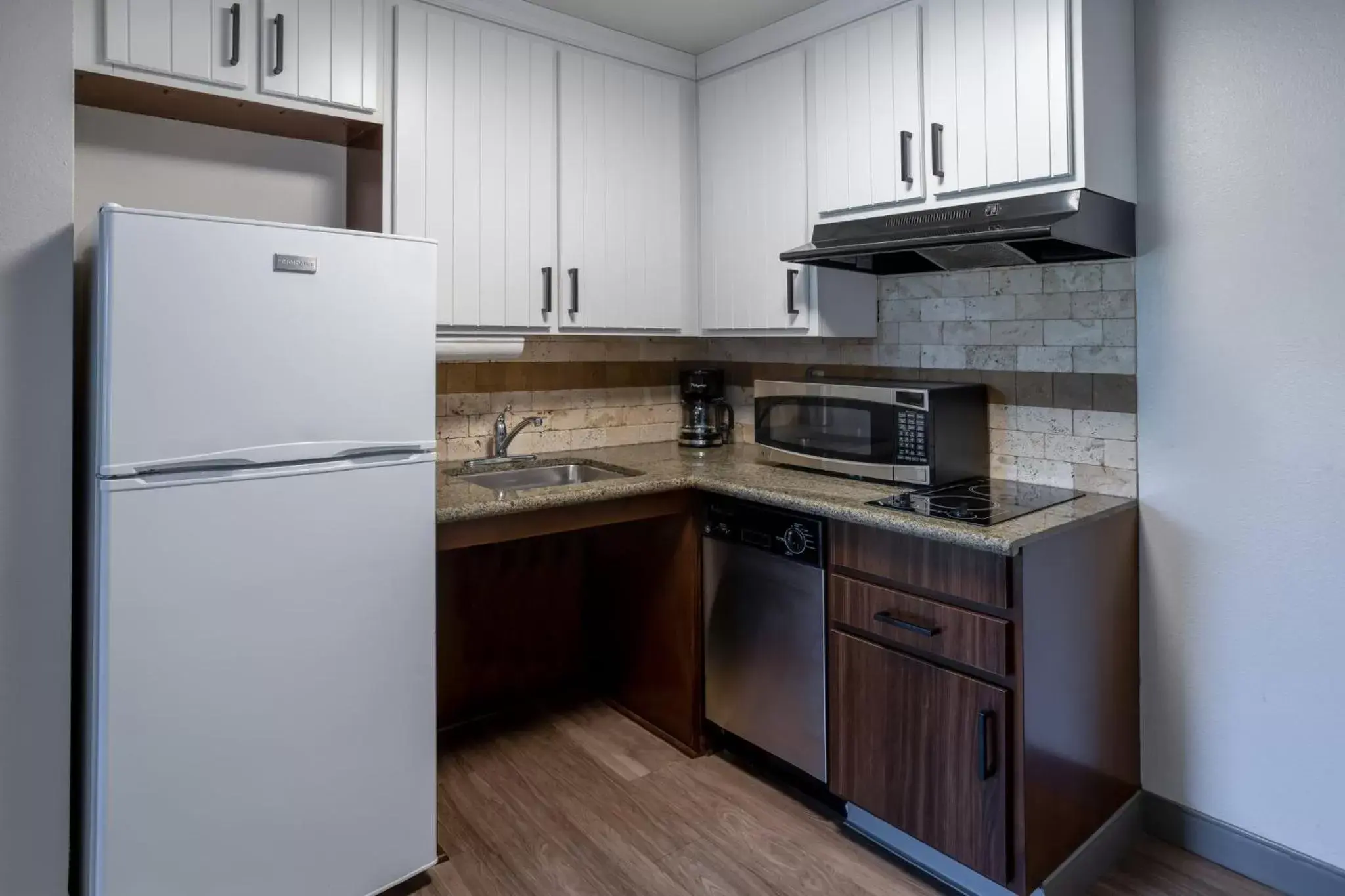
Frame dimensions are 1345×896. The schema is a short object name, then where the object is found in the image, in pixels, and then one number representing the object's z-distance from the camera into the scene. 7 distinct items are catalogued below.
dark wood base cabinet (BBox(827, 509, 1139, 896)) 1.77
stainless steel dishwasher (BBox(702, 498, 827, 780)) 2.20
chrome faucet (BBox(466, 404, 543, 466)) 2.79
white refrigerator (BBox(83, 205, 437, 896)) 1.53
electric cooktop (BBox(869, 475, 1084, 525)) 1.95
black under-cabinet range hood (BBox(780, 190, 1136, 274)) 1.84
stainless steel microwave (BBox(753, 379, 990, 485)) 2.22
